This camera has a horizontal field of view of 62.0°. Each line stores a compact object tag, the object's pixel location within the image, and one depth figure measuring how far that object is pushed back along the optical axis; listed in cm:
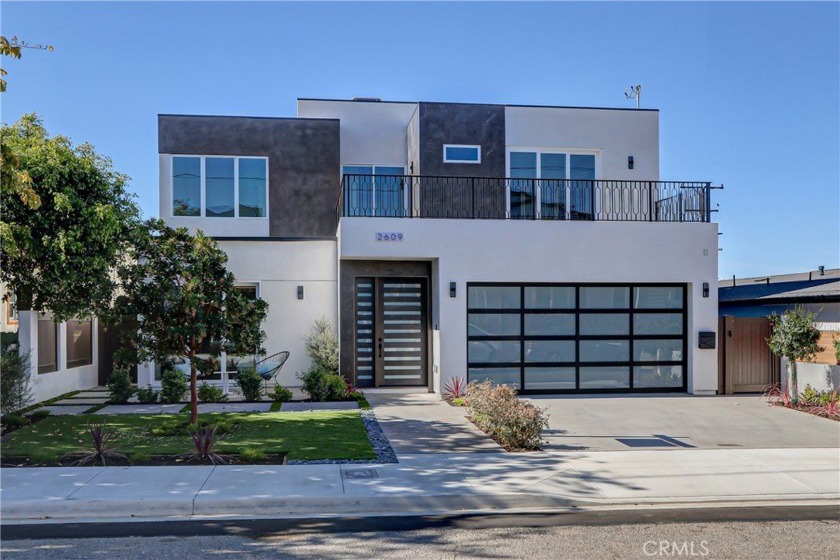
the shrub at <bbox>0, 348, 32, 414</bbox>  1144
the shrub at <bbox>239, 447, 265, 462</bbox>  917
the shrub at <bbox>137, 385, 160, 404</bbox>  1399
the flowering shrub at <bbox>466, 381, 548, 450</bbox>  1008
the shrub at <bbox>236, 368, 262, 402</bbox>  1435
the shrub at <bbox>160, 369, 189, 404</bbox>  1409
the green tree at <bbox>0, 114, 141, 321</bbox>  1165
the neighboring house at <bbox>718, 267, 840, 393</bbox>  1406
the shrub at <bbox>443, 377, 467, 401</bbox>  1480
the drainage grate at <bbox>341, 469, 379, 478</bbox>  850
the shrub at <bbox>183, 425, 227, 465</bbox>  916
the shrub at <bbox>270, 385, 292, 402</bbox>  1437
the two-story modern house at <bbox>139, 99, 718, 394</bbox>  1562
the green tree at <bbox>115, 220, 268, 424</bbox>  1062
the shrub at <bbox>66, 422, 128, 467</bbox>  899
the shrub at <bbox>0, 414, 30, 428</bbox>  1124
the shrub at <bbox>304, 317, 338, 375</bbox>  1532
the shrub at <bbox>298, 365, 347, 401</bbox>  1434
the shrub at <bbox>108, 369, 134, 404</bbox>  1391
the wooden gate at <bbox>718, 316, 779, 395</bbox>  1588
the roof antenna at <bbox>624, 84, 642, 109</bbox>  2095
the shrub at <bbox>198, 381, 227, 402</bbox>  1423
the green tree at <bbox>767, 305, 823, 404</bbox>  1388
